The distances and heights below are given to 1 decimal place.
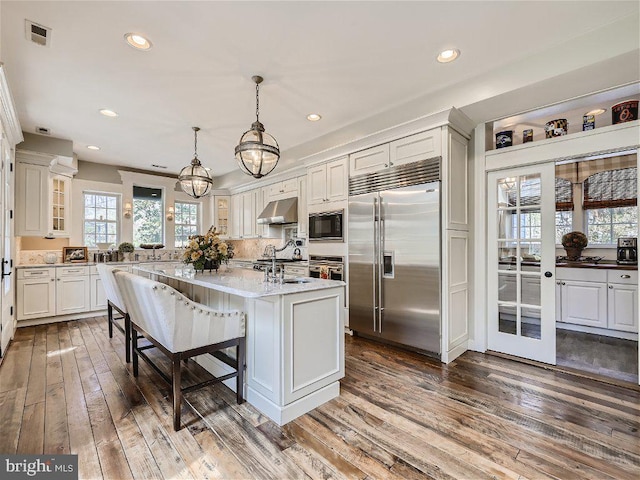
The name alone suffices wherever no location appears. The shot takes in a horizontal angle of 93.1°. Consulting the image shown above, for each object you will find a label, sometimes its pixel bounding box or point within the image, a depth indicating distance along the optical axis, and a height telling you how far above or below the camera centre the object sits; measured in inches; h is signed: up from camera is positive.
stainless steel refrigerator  127.0 -11.5
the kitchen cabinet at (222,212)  289.7 +27.0
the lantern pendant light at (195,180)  151.1 +30.5
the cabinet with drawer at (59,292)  181.2 -32.7
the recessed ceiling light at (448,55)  100.3 +62.4
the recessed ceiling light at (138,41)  91.7 +61.8
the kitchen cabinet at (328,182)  163.3 +33.3
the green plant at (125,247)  234.4 -5.2
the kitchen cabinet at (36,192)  175.8 +29.2
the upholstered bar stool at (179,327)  78.1 -24.4
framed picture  211.8 -9.7
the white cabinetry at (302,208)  201.2 +21.5
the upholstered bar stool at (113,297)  126.3 -26.2
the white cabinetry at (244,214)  255.3 +23.0
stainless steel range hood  204.5 +19.7
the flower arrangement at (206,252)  127.0 -4.9
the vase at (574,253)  181.9 -8.1
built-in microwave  165.6 +7.8
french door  121.5 -9.4
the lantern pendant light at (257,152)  105.3 +31.2
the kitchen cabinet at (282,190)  211.2 +37.1
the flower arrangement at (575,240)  180.4 -0.3
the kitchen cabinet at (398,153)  126.8 +40.1
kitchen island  82.4 -29.7
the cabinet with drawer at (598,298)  149.6 -30.7
